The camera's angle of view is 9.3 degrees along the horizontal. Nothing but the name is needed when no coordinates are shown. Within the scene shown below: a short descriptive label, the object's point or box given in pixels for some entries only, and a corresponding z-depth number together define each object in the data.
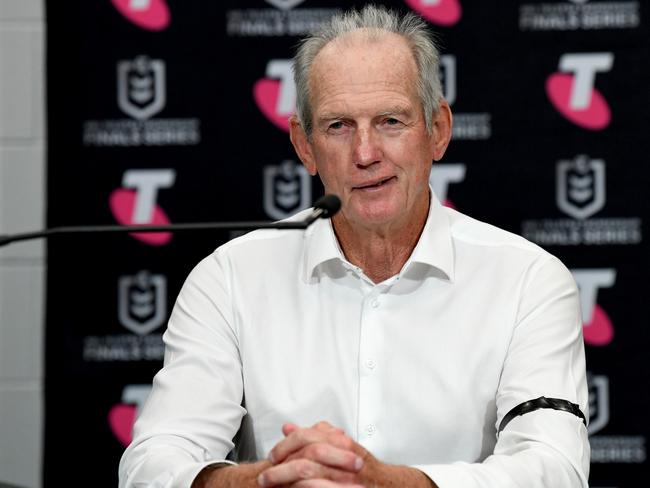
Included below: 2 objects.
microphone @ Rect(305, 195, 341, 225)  4.17
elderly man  4.46
